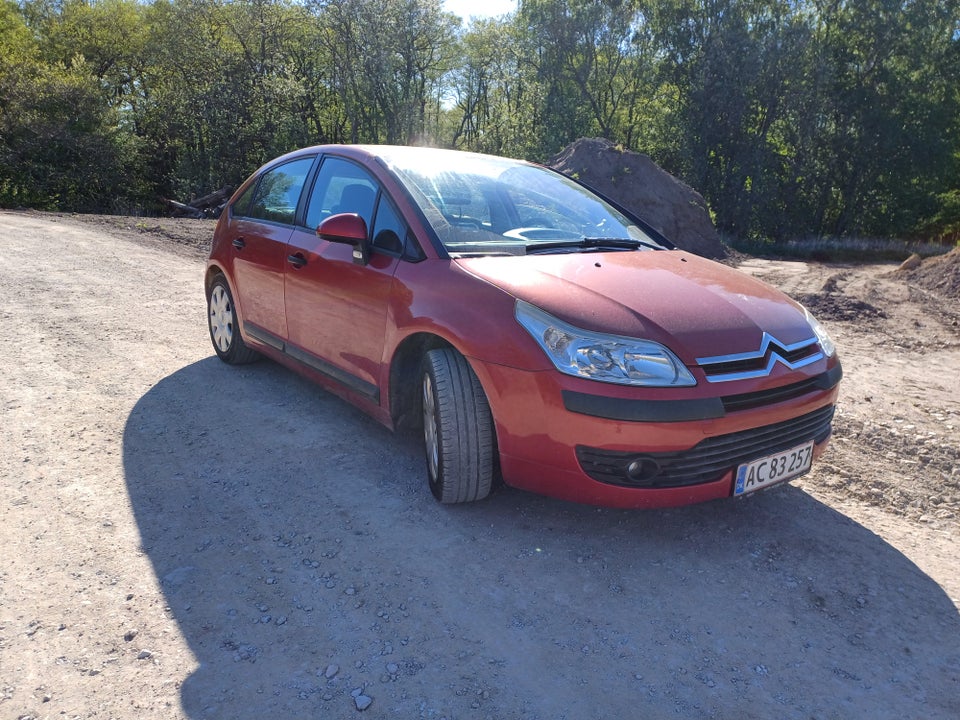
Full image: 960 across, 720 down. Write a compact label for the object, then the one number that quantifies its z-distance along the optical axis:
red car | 2.82
